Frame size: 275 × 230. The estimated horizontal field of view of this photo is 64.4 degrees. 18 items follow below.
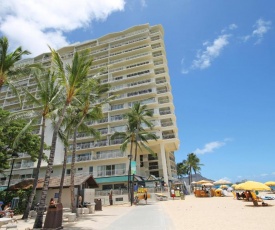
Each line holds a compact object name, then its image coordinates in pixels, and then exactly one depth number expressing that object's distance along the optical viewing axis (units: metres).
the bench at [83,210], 17.71
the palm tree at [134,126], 33.09
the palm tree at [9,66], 15.48
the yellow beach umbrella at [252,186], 17.56
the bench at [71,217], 13.40
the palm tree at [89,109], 19.54
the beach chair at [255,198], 18.32
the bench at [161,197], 30.95
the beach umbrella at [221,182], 36.40
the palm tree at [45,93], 16.39
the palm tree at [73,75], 13.52
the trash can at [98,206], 21.13
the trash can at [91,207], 18.80
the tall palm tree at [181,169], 80.17
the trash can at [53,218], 10.11
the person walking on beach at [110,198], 29.30
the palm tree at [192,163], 76.50
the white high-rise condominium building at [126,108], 41.18
